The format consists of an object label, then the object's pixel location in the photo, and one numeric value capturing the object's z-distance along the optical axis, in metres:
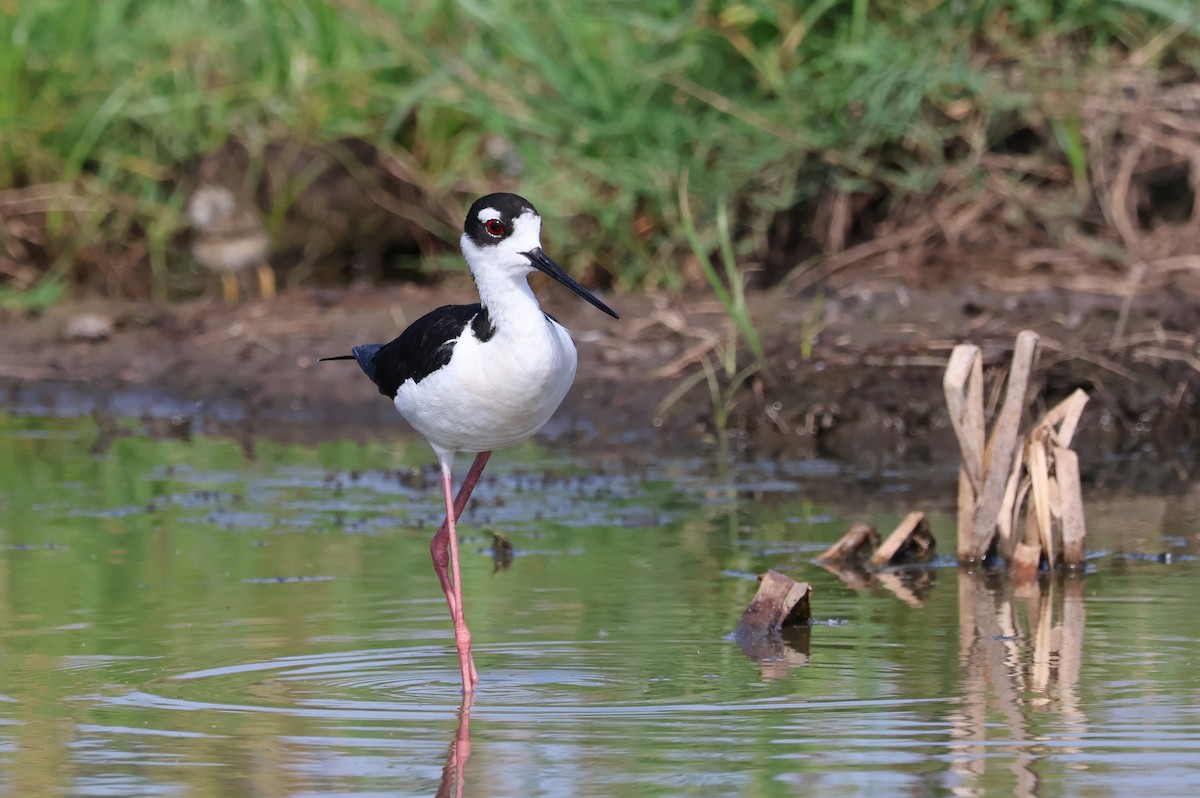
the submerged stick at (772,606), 10.42
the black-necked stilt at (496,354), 9.85
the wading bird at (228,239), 21.42
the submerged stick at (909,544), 12.25
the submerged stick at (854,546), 12.31
